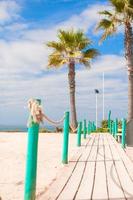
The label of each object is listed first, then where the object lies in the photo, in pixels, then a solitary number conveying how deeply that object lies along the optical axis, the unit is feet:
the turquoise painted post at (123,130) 31.60
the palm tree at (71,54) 63.67
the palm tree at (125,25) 51.36
